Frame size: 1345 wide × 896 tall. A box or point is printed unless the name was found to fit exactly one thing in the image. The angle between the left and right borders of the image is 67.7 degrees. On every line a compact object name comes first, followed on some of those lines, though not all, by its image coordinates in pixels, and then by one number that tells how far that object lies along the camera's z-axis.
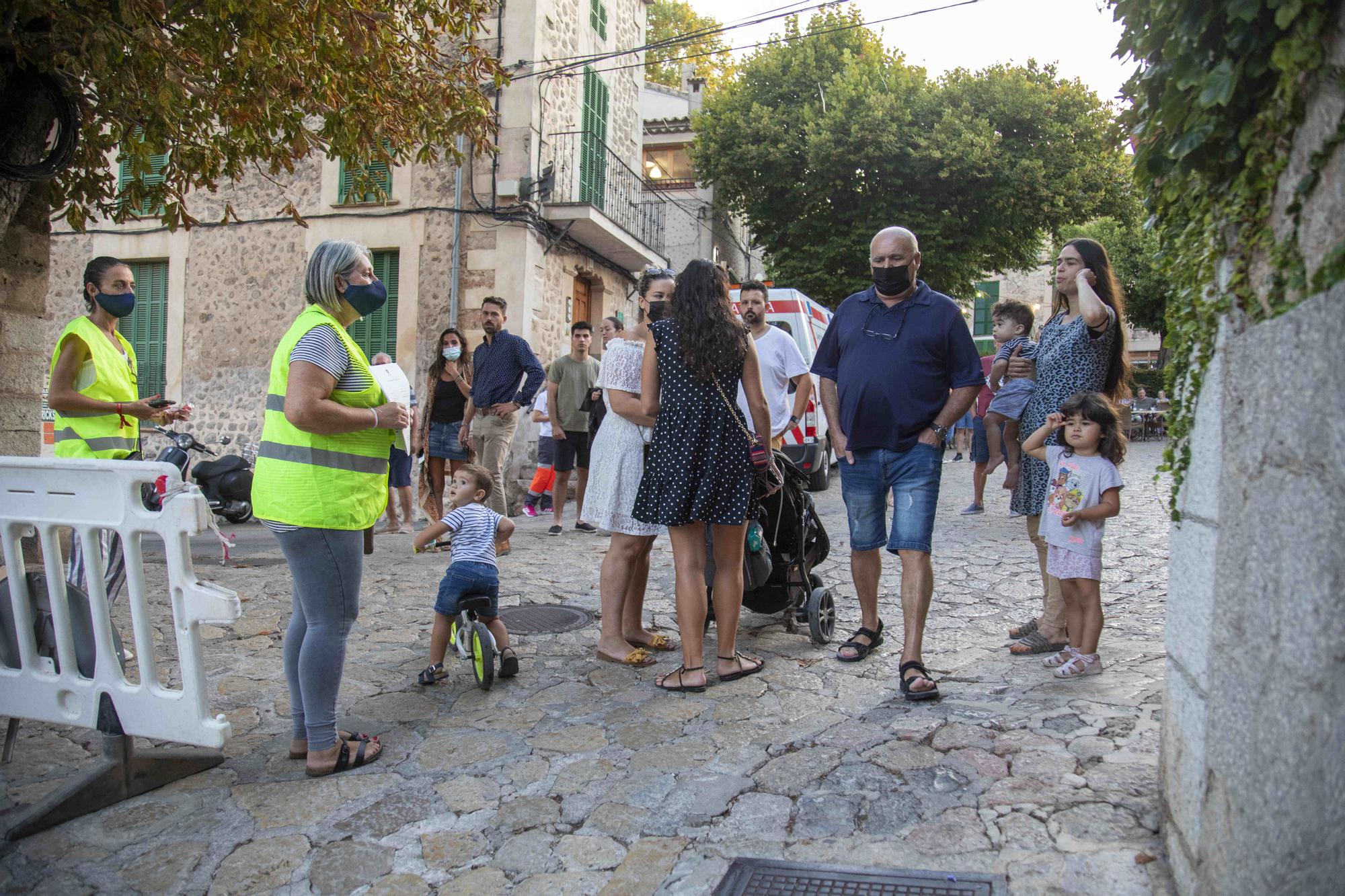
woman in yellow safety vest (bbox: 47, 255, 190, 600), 4.54
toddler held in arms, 5.62
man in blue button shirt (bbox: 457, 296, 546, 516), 8.45
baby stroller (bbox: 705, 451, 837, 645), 5.09
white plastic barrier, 3.10
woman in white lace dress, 4.77
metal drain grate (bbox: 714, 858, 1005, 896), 2.56
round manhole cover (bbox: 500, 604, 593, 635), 5.55
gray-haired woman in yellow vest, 3.38
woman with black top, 8.78
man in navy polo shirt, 4.30
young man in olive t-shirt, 9.19
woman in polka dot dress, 4.33
